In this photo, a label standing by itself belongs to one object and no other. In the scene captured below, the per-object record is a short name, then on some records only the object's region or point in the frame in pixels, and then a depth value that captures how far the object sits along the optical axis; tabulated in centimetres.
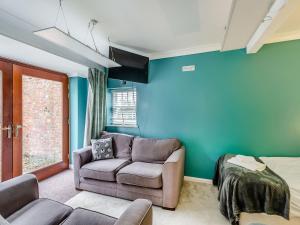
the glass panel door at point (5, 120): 257
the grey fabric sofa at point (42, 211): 119
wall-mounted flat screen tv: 300
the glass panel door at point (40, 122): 279
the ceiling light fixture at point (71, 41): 152
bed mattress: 166
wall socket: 306
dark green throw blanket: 172
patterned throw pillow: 294
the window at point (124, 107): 358
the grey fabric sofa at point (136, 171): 219
